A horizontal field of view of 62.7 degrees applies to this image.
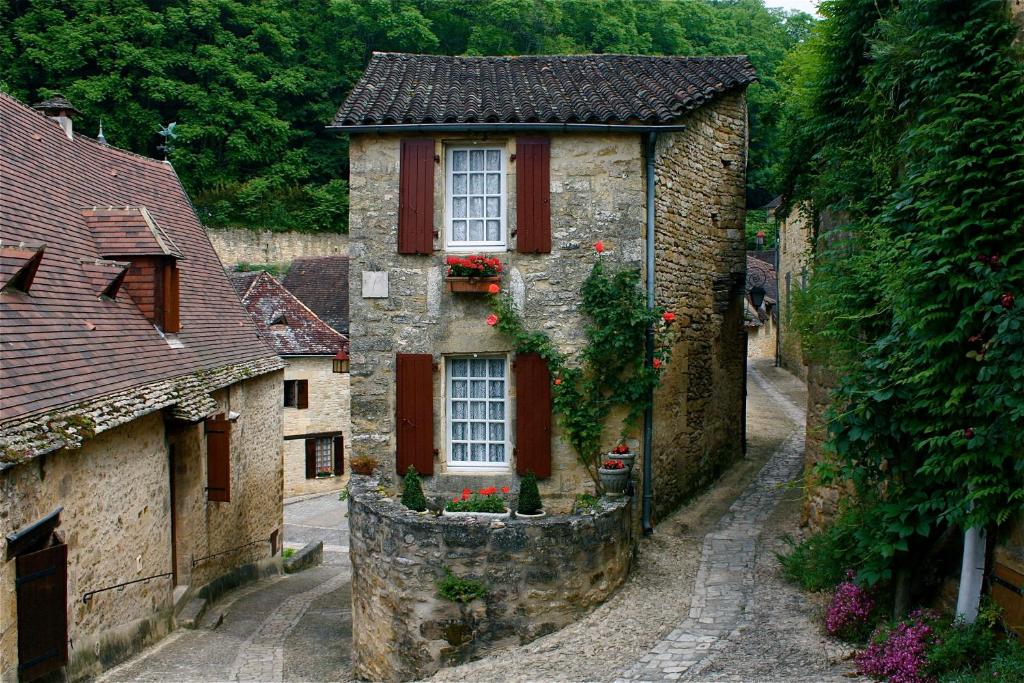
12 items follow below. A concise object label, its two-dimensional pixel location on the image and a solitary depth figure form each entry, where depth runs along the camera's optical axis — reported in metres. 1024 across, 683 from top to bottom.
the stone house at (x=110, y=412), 8.06
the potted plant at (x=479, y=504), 9.75
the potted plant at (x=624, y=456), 10.02
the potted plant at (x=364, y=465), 10.59
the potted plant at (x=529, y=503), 8.83
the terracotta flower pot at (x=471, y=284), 10.12
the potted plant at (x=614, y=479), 9.67
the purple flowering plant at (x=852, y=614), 6.86
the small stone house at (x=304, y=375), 23.73
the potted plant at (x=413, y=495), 9.41
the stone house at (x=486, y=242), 10.24
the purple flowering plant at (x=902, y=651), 5.90
